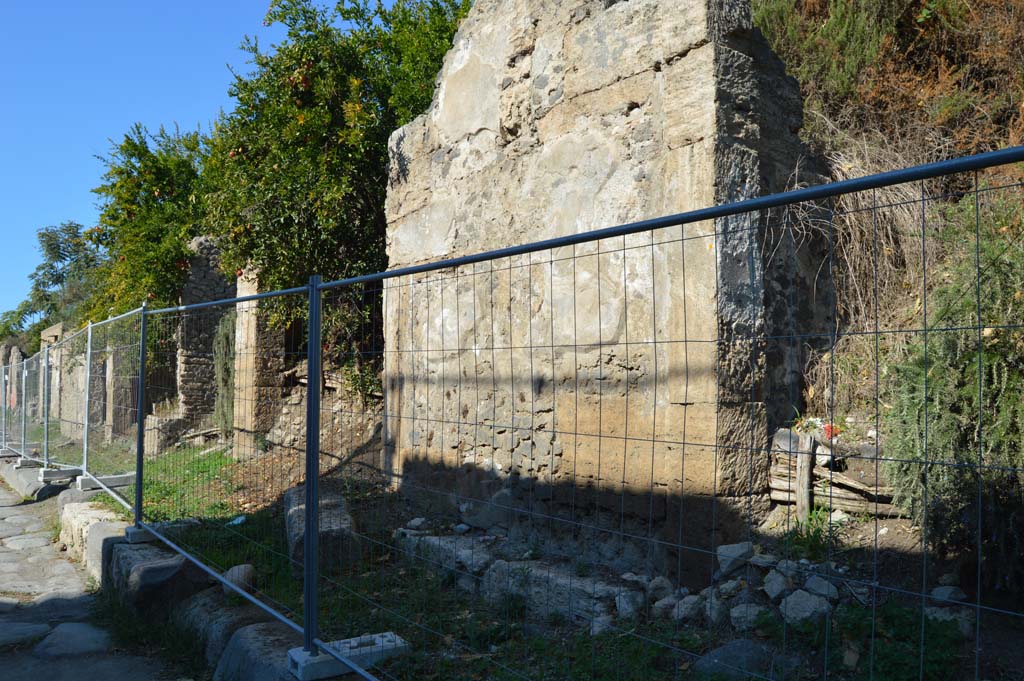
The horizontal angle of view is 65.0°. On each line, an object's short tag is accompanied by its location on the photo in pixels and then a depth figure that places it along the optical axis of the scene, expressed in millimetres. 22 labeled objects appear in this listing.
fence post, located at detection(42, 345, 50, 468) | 10227
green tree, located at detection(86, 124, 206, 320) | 14406
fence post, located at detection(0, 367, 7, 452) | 13886
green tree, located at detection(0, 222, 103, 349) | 31688
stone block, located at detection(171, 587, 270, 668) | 4145
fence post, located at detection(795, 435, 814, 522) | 3878
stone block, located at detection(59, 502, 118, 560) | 6617
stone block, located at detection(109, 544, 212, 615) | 4840
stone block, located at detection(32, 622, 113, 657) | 4484
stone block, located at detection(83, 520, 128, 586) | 5645
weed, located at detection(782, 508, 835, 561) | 3656
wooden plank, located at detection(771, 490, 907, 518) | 3770
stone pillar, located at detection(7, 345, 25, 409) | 15376
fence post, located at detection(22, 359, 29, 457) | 11576
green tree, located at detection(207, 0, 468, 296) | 8703
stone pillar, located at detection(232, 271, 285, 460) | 9023
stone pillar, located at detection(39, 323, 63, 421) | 11959
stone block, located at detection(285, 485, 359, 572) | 4691
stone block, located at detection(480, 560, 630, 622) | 4000
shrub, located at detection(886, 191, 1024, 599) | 3047
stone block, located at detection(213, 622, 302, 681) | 3518
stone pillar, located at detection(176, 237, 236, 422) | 11508
